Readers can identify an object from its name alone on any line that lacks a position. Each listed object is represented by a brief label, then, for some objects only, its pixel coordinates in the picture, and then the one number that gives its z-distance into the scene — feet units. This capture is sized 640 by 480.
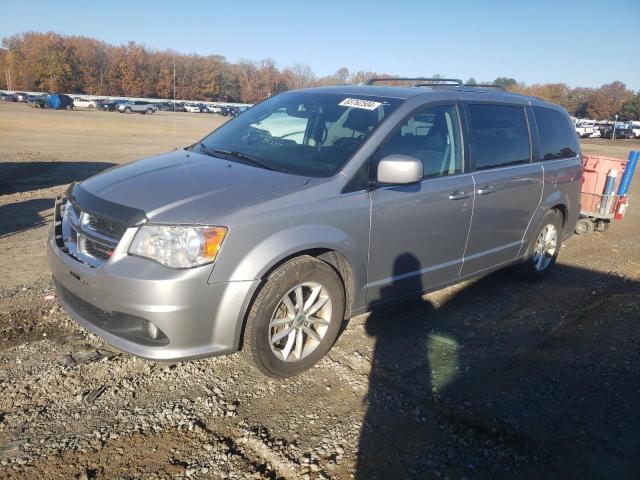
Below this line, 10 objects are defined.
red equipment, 25.72
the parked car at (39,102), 188.34
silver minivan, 9.27
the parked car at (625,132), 190.49
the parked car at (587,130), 186.09
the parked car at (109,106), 209.71
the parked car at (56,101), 186.80
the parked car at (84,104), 215.51
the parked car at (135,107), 198.18
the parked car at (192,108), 256.93
